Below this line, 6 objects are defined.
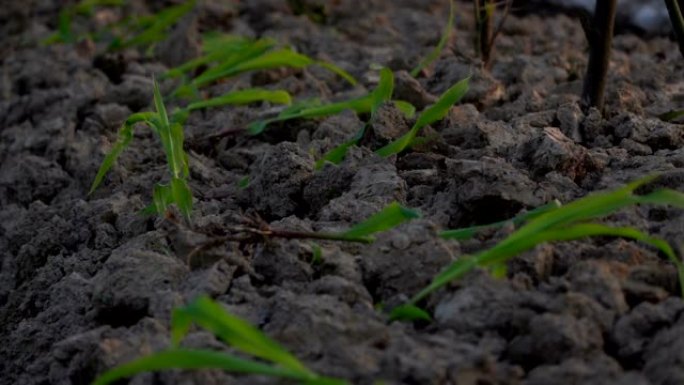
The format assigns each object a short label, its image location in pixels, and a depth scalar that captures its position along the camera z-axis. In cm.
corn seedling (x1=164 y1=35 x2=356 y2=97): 501
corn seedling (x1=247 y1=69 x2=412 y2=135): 428
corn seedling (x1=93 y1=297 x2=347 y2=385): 248
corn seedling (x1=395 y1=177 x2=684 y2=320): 291
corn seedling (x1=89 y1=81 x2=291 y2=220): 365
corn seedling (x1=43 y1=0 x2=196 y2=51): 638
